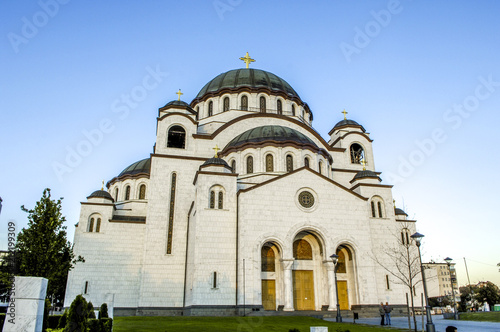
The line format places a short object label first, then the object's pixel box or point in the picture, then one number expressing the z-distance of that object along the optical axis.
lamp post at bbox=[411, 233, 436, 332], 12.11
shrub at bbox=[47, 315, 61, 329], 13.94
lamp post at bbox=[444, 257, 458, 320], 18.34
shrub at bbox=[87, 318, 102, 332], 9.78
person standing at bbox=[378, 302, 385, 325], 16.56
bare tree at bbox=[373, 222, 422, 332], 23.69
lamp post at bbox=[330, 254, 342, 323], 17.55
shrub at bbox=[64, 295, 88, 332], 8.95
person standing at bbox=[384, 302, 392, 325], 16.49
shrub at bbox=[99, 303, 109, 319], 12.59
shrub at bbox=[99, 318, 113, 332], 10.61
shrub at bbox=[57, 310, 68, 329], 12.02
